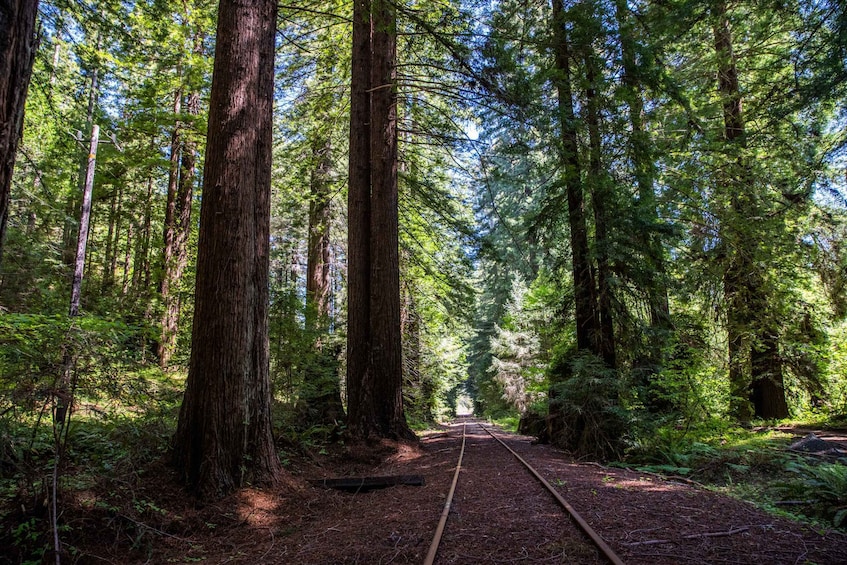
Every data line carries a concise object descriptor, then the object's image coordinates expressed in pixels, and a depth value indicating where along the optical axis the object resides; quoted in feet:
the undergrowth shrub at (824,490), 13.69
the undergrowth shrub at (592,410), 27.07
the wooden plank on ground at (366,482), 19.61
